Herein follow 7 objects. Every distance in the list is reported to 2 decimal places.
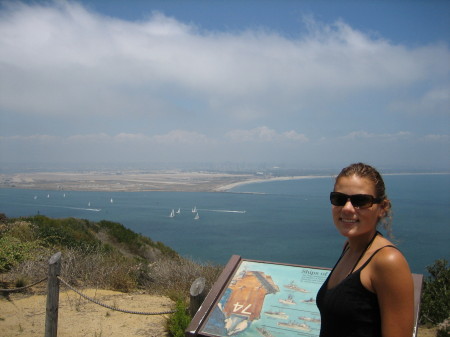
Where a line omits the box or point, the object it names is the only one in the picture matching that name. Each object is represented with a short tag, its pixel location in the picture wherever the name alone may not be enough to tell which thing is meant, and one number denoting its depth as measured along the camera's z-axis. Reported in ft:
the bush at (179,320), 14.03
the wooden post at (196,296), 11.81
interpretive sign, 9.57
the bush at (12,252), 21.99
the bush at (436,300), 16.75
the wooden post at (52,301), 12.96
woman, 4.01
